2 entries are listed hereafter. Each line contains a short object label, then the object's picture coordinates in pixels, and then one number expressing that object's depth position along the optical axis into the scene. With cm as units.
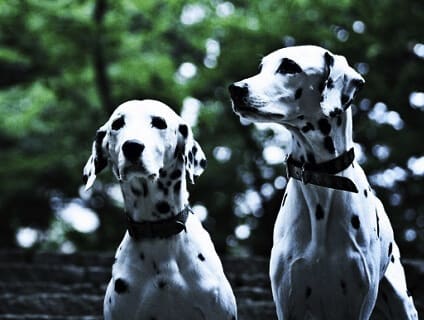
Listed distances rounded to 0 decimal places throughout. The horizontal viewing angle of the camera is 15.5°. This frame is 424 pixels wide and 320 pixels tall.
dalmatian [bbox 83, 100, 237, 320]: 628
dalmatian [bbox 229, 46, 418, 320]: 631
